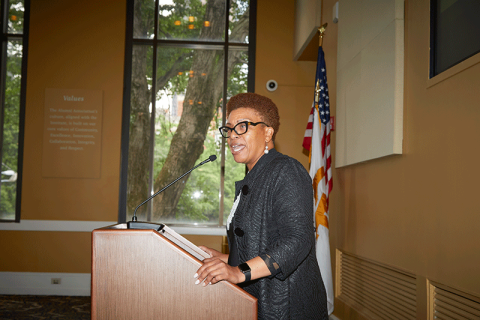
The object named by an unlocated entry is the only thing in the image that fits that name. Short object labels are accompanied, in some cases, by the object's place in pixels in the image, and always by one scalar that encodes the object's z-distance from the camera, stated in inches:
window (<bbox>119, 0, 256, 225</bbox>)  207.0
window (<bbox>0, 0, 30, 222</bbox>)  204.8
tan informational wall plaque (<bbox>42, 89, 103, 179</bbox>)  203.2
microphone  65.9
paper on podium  61.1
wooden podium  44.7
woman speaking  47.9
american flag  131.3
